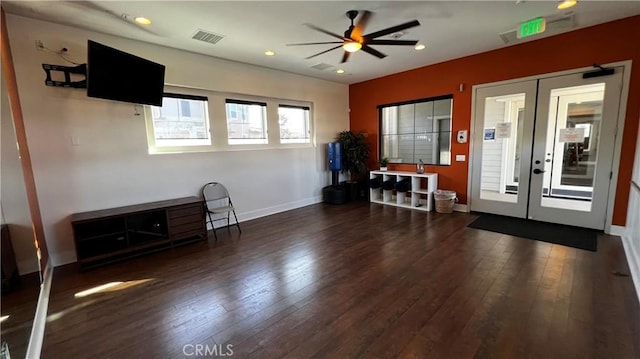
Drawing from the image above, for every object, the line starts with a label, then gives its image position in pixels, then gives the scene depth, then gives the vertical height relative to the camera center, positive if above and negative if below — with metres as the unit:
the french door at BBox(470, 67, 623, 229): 3.84 -0.09
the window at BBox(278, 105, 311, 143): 5.81 +0.57
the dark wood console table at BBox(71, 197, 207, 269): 3.29 -1.03
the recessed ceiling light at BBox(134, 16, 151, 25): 3.16 +1.59
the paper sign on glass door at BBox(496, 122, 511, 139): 4.62 +0.23
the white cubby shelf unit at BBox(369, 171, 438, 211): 5.44 -1.02
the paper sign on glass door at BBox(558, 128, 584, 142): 3.96 +0.09
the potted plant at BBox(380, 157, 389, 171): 6.28 -0.41
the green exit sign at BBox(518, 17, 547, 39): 3.43 +1.51
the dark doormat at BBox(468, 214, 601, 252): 3.60 -1.34
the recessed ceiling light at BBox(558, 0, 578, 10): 3.00 +1.56
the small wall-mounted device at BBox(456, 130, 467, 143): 5.15 +0.15
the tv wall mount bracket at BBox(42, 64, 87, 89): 3.20 +1.01
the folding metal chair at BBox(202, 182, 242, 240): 4.55 -0.88
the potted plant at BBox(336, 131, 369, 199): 6.39 -0.17
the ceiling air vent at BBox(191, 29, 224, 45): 3.60 +1.60
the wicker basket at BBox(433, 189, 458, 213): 5.17 -1.09
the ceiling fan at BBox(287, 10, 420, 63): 3.05 +1.31
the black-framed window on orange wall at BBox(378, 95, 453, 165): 5.54 +0.32
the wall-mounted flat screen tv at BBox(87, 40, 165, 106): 3.04 +0.96
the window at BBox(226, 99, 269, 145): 5.00 +0.55
